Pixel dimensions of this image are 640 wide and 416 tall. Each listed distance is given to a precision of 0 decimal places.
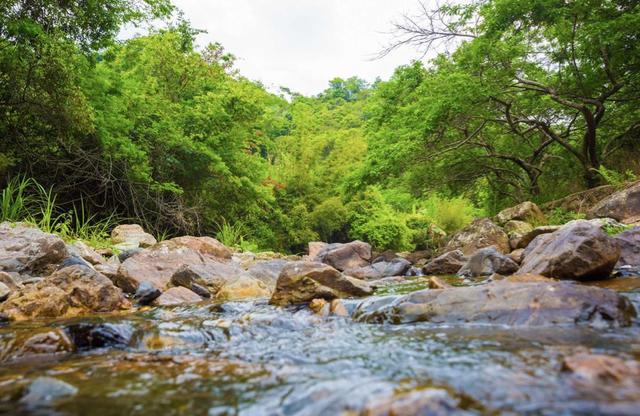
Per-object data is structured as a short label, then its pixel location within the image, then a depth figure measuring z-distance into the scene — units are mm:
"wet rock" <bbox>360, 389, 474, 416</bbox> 1447
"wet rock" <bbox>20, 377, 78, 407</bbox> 1807
